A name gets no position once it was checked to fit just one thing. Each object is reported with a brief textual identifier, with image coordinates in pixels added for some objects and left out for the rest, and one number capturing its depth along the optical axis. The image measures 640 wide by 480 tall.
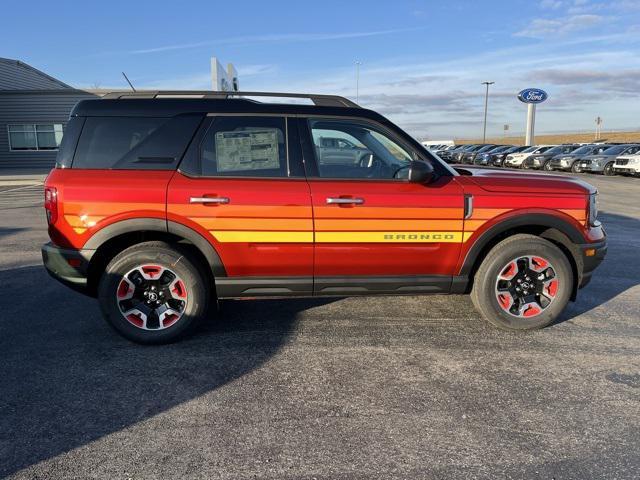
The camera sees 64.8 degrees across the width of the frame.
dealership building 27.58
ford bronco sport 3.86
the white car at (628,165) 23.47
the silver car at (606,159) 25.59
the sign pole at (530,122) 42.03
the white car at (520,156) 33.16
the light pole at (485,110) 67.19
